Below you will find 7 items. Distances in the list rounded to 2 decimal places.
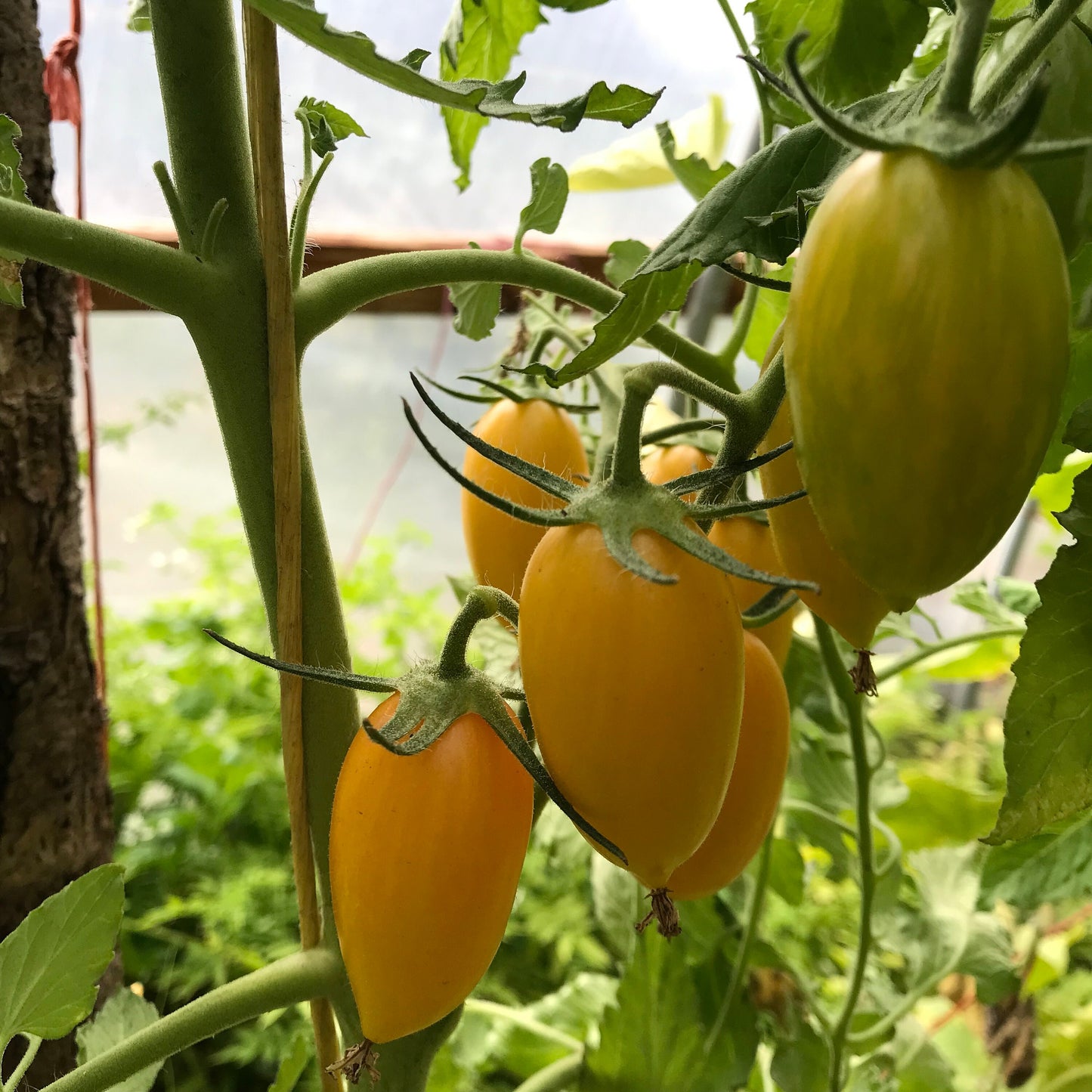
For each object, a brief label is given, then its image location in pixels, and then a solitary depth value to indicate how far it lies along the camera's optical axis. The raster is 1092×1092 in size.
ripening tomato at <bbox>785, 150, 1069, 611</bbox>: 0.19
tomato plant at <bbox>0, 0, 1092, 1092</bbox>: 0.20
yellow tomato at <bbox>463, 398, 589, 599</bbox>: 0.45
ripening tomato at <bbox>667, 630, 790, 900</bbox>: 0.35
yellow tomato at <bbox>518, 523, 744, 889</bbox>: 0.26
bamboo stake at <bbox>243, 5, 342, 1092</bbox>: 0.32
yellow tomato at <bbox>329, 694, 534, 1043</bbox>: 0.30
